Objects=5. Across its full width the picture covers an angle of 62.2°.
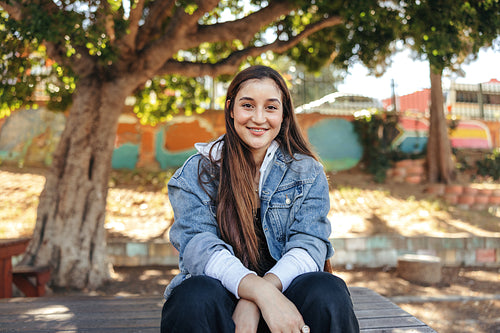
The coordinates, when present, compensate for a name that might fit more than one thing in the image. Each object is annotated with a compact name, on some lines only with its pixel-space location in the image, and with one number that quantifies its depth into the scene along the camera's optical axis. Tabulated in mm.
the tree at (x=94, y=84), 4520
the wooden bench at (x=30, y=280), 4047
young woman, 1628
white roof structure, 11898
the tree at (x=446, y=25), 5016
